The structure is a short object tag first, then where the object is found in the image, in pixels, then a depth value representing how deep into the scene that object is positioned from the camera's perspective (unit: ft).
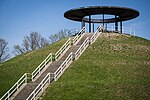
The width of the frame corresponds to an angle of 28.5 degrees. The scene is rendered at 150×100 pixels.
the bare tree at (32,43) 349.41
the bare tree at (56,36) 370.94
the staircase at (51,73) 88.89
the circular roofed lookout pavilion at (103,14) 157.38
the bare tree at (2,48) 334.89
